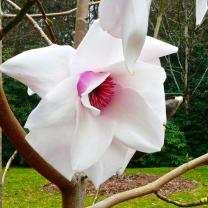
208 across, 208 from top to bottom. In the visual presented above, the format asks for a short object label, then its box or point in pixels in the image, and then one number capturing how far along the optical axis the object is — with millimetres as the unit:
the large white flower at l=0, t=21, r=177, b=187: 386
